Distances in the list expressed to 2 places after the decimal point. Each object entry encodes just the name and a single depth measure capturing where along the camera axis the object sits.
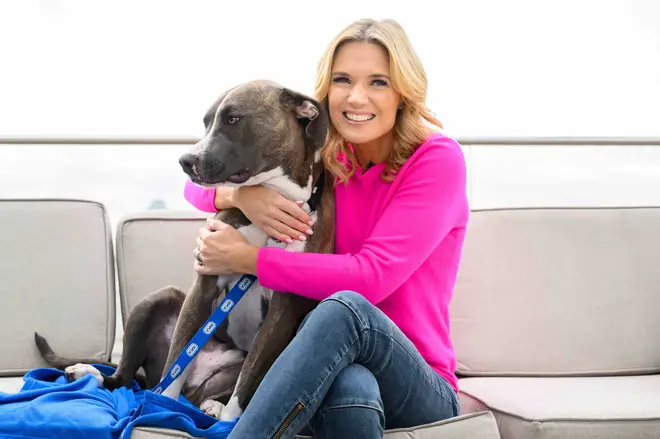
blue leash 1.76
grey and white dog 1.70
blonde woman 1.46
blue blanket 1.49
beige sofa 2.24
